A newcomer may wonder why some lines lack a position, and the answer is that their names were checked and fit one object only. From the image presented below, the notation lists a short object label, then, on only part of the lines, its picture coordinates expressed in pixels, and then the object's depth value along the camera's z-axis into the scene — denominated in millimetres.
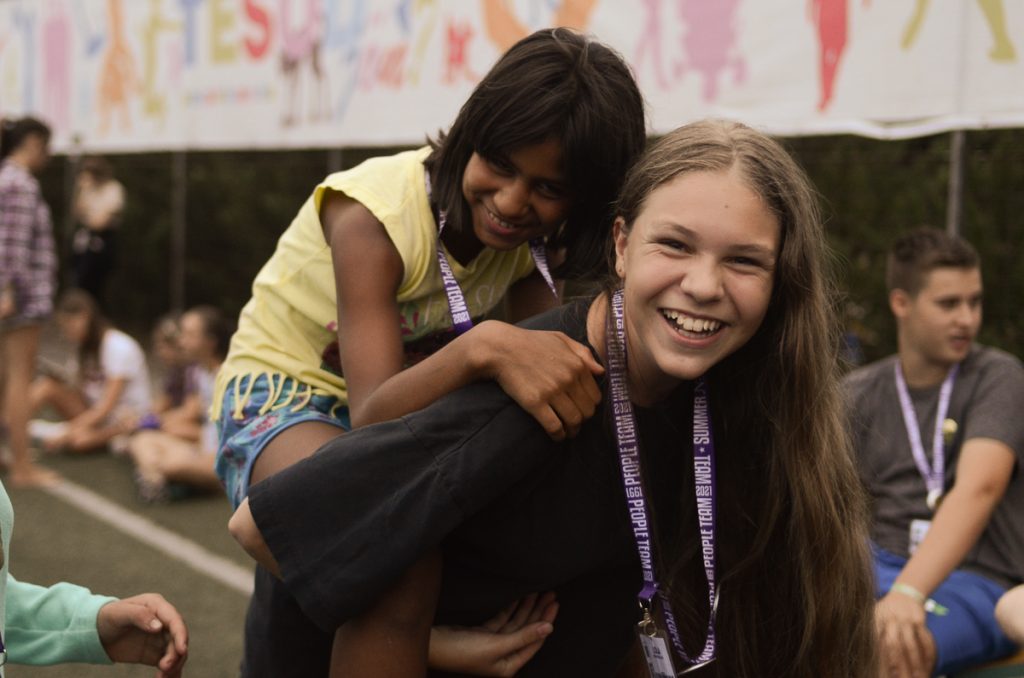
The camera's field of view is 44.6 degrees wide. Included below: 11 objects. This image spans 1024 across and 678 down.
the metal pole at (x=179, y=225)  9545
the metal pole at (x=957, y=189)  4422
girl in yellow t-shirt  2479
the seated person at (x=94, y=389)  8047
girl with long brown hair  1971
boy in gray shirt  3225
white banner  4270
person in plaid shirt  6992
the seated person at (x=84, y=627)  2188
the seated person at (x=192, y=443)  6699
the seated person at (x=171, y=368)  7840
